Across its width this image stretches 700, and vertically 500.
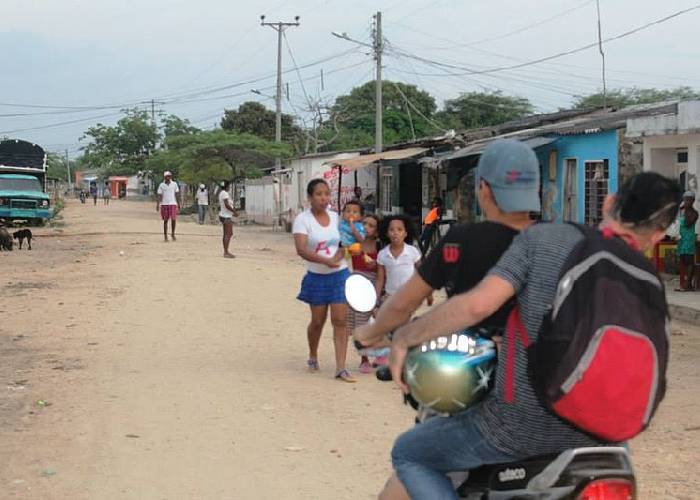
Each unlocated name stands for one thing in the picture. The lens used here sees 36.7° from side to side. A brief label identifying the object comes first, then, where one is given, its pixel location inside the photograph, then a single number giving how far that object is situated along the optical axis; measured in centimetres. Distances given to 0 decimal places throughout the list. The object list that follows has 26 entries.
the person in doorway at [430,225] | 2370
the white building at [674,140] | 1683
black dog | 2739
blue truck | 3850
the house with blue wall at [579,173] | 2058
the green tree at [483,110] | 6178
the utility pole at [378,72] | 3434
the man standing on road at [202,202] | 4225
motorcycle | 291
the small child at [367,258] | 931
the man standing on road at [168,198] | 2555
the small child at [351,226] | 944
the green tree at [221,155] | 4819
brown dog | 2652
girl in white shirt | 897
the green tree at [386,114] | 6072
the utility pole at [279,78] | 5172
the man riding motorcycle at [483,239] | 328
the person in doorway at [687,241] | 1580
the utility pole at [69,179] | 12849
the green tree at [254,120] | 7531
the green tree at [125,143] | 9194
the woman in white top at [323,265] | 892
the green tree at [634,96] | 5491
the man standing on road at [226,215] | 2244
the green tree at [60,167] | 15479
